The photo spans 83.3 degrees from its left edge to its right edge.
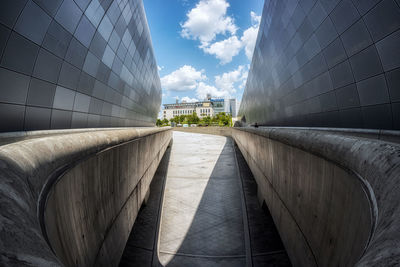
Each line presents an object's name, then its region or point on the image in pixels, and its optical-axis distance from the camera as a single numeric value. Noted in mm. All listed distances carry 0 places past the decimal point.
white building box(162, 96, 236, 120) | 177375
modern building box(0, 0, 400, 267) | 2135
